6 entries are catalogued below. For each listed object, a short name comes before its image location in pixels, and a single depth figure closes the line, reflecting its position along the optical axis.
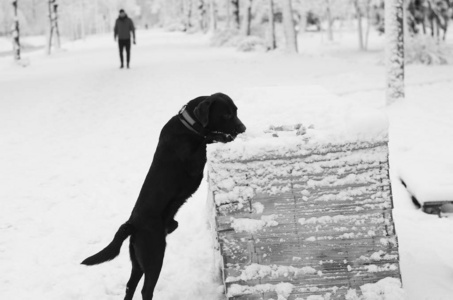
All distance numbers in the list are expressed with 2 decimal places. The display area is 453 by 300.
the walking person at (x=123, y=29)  17.27
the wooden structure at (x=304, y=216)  2.96
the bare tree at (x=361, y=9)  35.77
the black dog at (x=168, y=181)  3.24
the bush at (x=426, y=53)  19.69
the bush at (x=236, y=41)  27.25
